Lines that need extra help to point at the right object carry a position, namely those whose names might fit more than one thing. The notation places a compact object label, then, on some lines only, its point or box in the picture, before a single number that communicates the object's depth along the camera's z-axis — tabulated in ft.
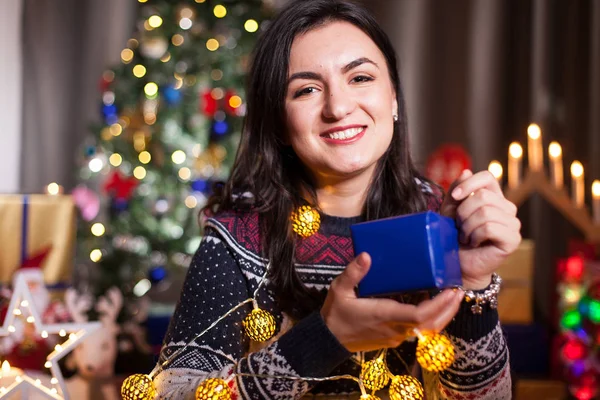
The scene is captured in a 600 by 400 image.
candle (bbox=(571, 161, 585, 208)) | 8.60
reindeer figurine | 6.89
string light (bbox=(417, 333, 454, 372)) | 2.87
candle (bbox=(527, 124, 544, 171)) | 8.47
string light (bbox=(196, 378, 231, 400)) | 3.17
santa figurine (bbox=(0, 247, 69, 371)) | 4.36
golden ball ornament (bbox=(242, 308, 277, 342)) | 3.65
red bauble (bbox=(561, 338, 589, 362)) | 8.30
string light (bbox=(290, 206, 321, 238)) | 3.94
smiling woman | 3.18
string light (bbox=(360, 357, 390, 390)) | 3.27
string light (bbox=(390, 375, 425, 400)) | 3.11
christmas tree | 10.88
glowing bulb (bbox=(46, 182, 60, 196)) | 11.30
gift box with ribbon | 7.98
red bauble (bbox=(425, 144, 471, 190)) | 11.95
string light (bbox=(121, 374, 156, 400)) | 3.40
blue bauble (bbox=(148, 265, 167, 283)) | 11.03
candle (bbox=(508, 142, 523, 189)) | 8.54
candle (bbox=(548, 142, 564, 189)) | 8.50
